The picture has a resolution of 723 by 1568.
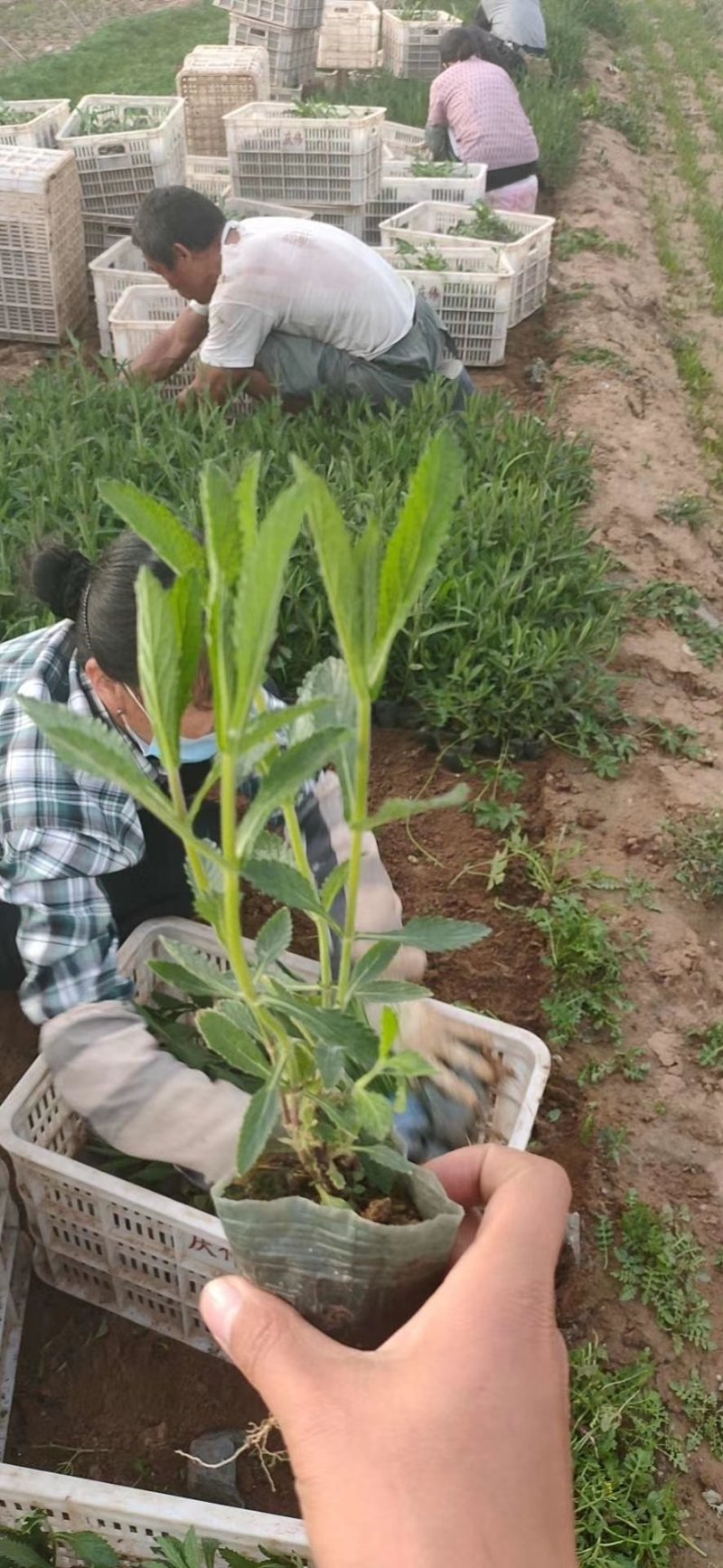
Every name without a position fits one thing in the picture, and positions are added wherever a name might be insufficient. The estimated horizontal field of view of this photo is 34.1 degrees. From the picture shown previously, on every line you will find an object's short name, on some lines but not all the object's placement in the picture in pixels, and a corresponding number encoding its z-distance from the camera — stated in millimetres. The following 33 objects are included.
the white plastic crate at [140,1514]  1411
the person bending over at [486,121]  6227
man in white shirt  4000
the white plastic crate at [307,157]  5547
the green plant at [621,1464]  1755
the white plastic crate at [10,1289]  1807
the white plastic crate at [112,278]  4863
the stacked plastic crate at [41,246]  4988
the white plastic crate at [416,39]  8891
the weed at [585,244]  6703
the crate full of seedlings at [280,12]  8242
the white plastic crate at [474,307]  5102
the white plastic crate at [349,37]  9336
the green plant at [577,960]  2500
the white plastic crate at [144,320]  4465
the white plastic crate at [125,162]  5559
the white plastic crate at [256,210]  5410
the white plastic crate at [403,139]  6973
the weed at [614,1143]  2281
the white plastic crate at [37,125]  5812
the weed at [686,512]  4320
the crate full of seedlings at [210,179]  5941
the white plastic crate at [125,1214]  1679
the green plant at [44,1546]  1438
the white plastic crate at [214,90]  6906
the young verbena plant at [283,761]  672
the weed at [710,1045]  2480
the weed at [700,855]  2854
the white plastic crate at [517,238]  5293
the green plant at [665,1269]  2045
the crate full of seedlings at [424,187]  5883
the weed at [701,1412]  1908
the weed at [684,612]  3656
